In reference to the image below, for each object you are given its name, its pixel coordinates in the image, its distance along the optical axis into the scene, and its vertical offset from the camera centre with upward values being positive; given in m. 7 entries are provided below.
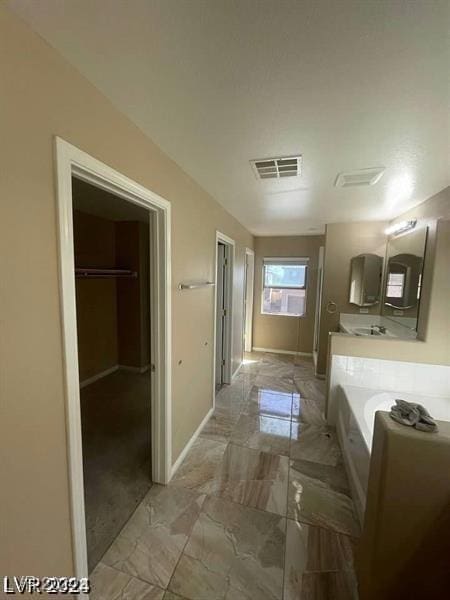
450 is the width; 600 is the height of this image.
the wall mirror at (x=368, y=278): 3.63 +0.08
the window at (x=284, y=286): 5.08 -0.10
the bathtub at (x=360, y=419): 1.70 -1.10
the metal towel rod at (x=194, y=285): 1.99 -0.05
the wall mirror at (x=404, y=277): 2.51 +0.08
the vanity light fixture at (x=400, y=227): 2.75 +0.70
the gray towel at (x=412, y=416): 1.01 -0.56
